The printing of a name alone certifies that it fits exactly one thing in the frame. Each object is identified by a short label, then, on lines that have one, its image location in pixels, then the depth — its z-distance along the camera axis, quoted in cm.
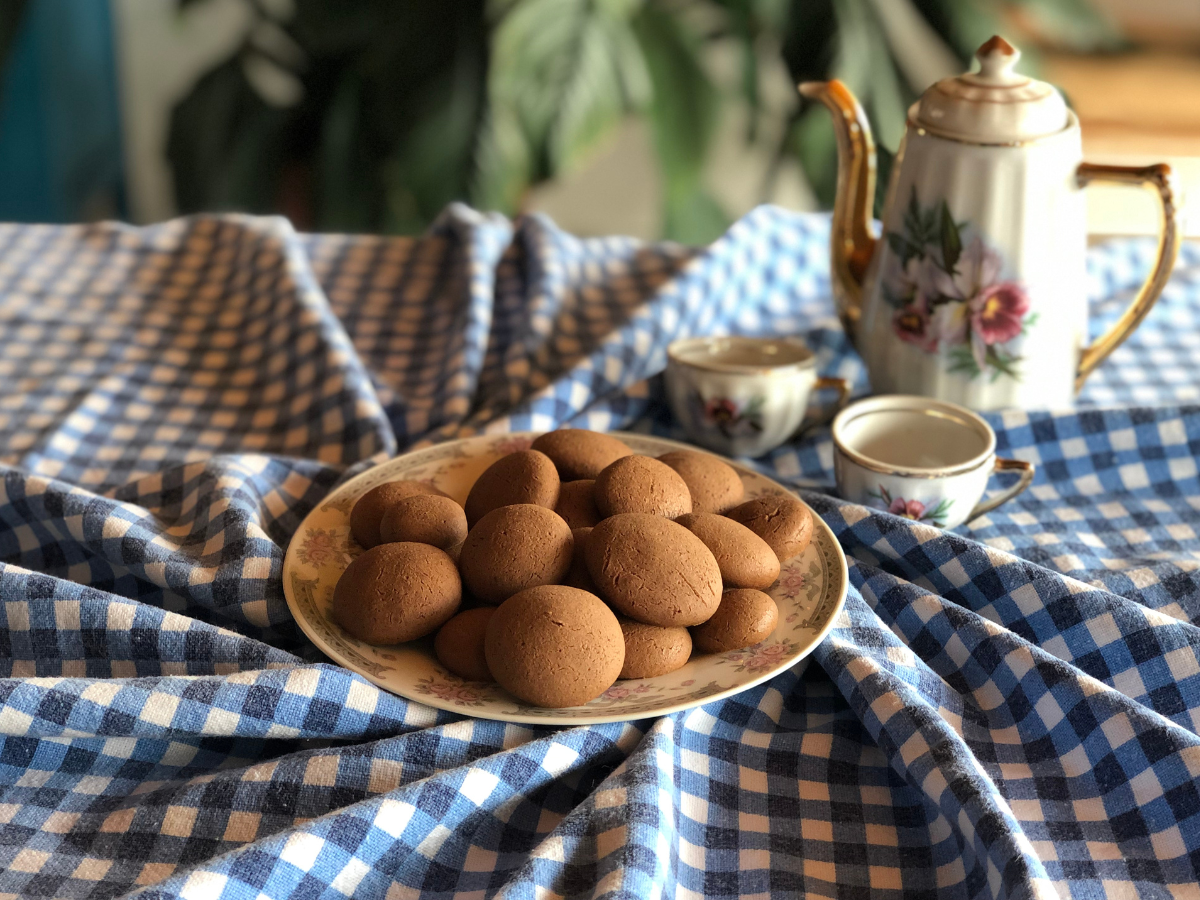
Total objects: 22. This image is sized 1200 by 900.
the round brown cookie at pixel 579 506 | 65
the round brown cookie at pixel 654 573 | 57
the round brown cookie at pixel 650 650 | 58
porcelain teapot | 76
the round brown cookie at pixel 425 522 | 62
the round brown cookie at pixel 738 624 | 59
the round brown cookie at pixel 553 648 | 54
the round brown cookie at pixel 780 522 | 66
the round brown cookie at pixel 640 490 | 63
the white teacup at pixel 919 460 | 72
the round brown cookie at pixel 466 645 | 57
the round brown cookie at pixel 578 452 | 70
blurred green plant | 195
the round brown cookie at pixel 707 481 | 68
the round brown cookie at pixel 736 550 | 61
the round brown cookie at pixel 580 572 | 60
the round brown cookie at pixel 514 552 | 58
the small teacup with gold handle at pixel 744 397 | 81
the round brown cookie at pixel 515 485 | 64
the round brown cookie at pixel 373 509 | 67
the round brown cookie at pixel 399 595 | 58
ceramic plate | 55
